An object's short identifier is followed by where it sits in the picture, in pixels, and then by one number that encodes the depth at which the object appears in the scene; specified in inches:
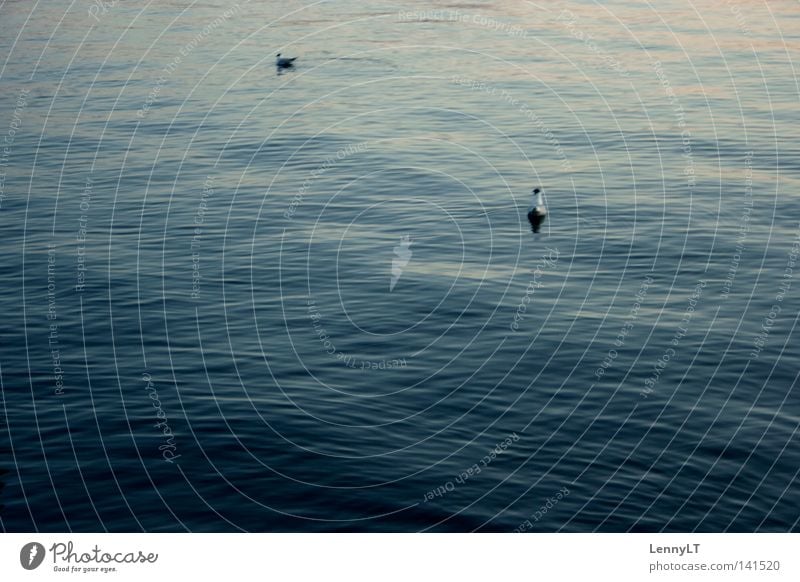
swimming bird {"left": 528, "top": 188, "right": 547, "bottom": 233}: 1686.8
